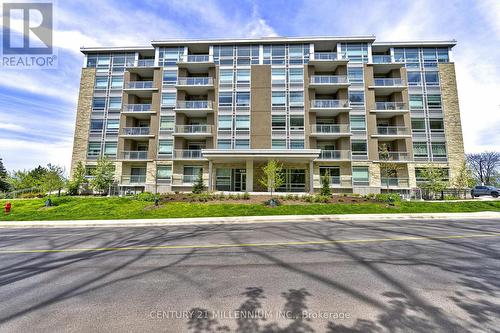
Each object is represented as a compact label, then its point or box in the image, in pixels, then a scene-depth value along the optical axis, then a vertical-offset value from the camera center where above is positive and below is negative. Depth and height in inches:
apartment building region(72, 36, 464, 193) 1113.4 +424.8
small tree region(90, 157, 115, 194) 1013.2 +48.3
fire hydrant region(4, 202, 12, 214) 671.6 -74.8
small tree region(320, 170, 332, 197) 857.3 -13.4
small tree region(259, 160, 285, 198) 814.5 +41.5
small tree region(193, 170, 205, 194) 952.0 -9.1
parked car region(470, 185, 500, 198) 1050.7 -17.0
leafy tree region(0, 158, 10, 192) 1508.6 -0.7
